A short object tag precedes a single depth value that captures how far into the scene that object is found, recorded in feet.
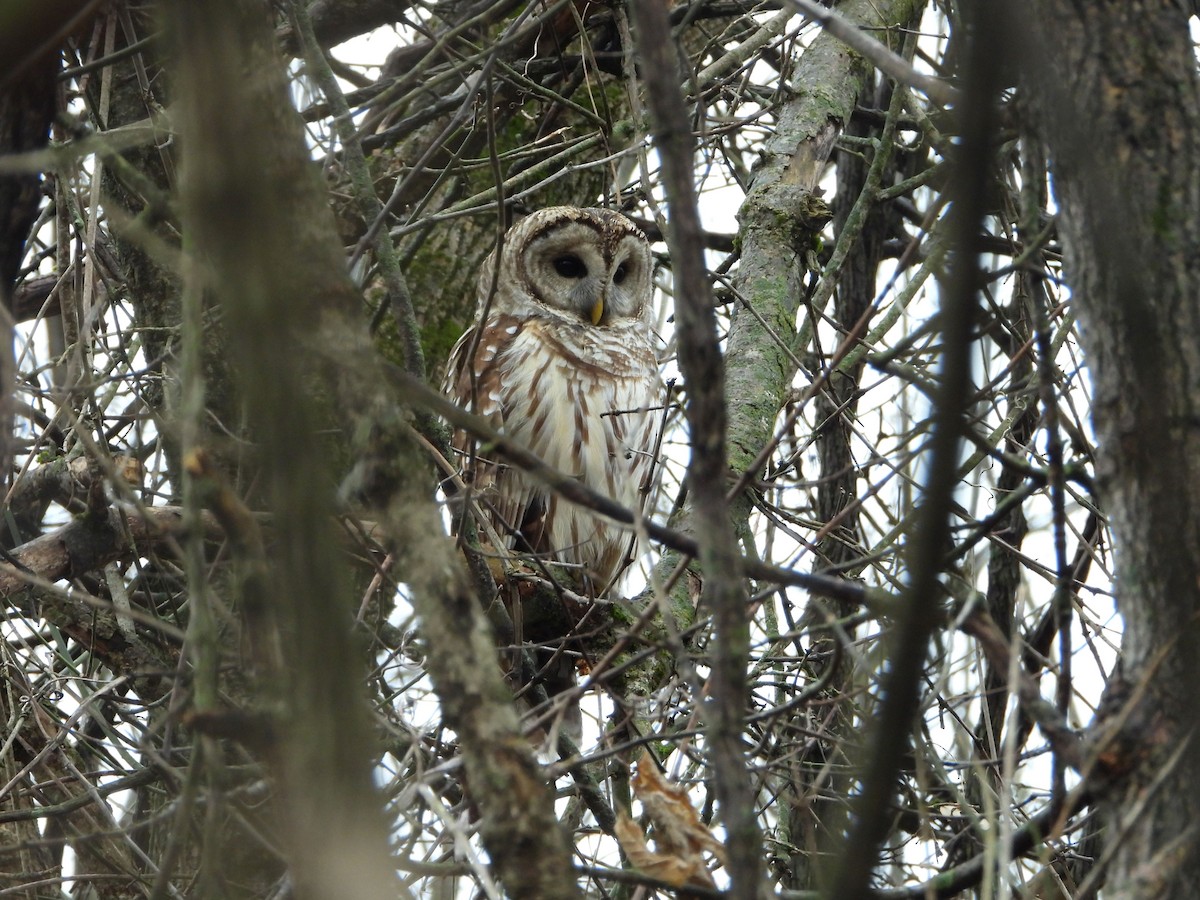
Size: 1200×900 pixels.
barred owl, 65.81
